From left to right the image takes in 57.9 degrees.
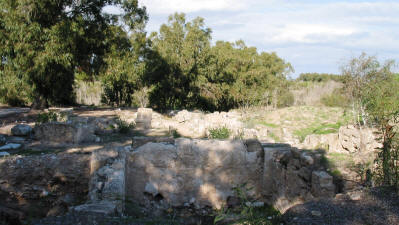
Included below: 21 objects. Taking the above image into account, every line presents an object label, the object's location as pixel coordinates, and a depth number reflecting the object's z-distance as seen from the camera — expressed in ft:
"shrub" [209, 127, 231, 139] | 30.07
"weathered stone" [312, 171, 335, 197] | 16.98
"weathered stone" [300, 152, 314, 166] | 19.51
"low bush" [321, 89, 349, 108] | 60.44
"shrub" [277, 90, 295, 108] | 95.46
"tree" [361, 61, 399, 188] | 14.51
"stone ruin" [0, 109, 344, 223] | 19.98
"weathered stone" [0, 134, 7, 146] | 27.53
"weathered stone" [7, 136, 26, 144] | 28.62
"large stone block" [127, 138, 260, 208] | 20.66
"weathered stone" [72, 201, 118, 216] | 13.55
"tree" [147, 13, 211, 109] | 64.75
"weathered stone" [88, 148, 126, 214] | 16.14
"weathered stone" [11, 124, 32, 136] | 30.78
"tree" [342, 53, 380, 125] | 40.96
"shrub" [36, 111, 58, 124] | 35.53
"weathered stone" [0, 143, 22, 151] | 25.90
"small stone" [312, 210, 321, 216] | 12.14
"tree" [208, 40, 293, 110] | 72.28
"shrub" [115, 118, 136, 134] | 36.73
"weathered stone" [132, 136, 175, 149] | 21.50
